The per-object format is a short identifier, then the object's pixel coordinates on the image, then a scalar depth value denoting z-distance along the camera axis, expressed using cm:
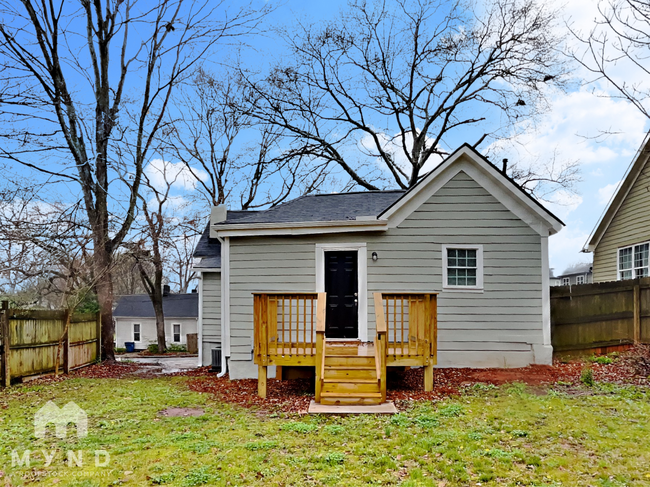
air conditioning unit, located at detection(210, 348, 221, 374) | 1366
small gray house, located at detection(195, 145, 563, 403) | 1029
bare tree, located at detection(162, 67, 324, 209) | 2442
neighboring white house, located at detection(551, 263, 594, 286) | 4157
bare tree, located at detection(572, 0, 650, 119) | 816
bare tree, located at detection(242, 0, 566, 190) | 2214
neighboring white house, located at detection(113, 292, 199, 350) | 3056
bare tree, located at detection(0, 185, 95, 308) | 1352
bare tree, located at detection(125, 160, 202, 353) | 1963
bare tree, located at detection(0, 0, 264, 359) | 1571
